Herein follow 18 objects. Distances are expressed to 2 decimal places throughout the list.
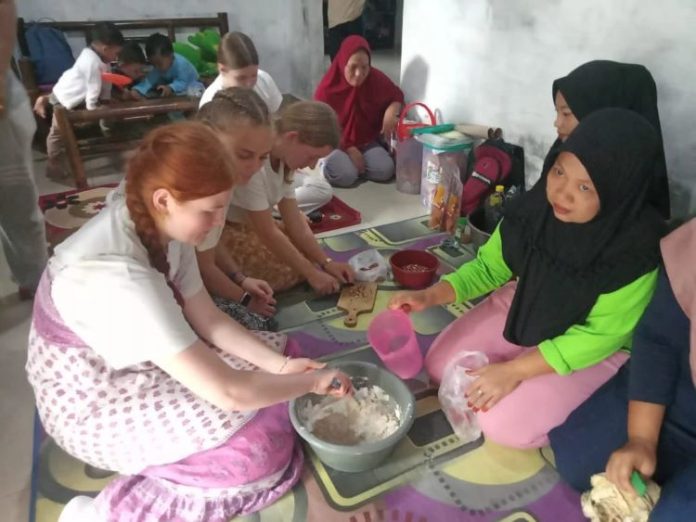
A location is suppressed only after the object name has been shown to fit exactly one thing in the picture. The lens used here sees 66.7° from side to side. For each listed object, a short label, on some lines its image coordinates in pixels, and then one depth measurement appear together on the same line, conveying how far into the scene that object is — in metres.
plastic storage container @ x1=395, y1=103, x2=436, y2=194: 2.58
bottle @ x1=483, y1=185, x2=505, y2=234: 1.99
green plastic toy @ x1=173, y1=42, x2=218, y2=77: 3.64
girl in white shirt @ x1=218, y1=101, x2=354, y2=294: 1.52
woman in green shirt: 1.01
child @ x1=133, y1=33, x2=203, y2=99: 3.27
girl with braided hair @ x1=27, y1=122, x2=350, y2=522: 0.83
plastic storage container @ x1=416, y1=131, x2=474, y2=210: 2.32
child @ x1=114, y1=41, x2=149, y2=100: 3.25
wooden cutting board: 1.63
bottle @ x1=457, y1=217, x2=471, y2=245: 2.08
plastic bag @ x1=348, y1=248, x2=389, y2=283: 1.81
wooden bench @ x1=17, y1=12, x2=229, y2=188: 2.59
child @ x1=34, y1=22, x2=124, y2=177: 2.76
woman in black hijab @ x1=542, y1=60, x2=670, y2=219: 1.50
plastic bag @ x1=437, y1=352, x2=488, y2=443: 1.24
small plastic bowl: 1.75
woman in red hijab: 2.70
